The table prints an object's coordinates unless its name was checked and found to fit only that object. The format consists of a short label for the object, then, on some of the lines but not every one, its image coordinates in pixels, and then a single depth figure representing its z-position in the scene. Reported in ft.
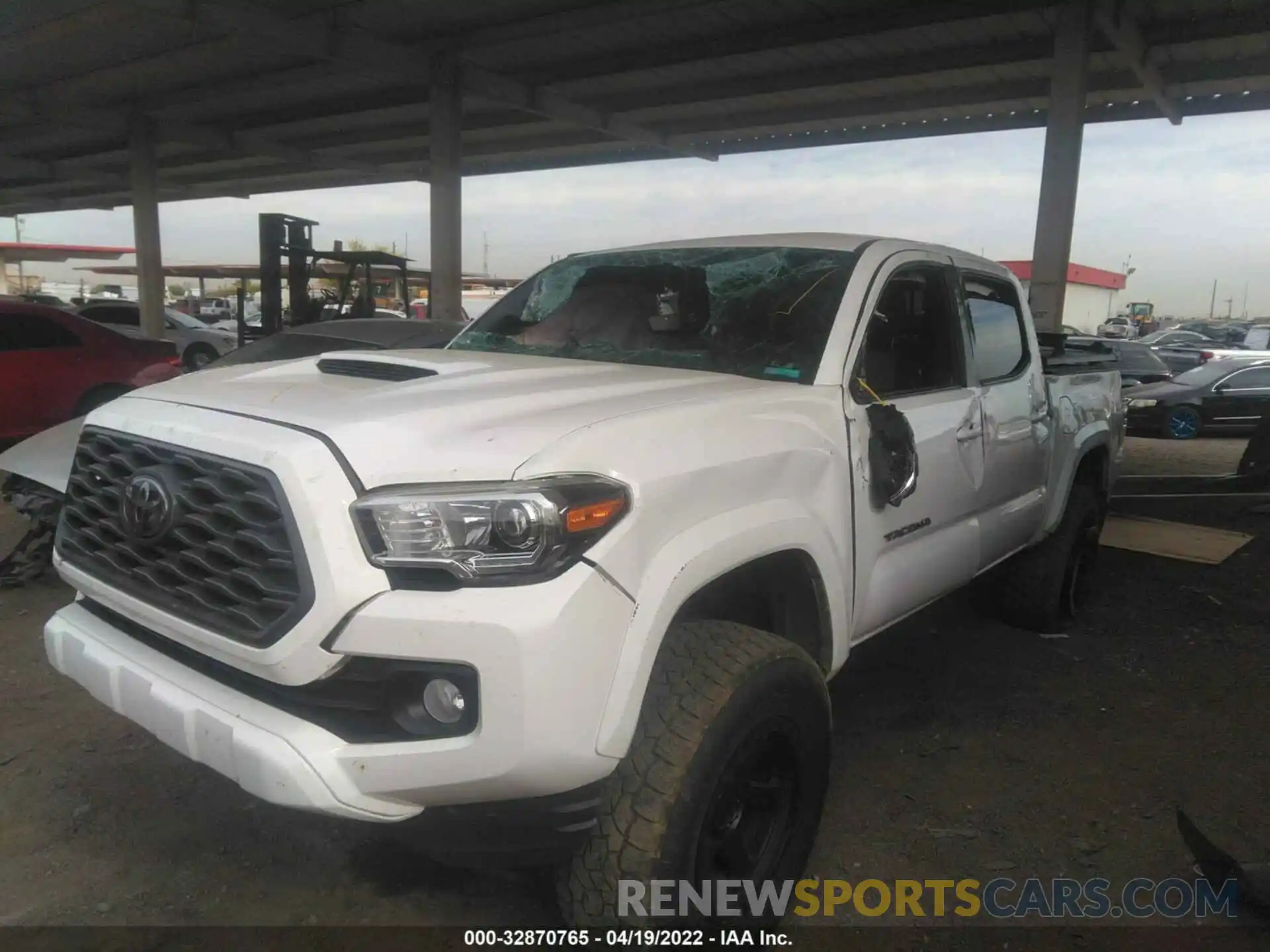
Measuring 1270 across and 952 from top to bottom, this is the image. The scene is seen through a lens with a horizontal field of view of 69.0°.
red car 27.32
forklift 40.83
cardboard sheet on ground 21.04
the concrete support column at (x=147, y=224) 73.51
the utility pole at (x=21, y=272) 194.67
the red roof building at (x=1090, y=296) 191.11
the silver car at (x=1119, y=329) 130.00
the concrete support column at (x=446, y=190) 54.44
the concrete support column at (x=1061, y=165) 41.57
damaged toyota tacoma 5.84
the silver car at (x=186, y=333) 63.41
